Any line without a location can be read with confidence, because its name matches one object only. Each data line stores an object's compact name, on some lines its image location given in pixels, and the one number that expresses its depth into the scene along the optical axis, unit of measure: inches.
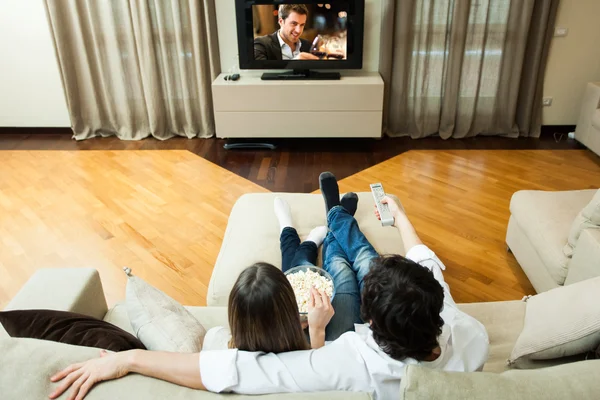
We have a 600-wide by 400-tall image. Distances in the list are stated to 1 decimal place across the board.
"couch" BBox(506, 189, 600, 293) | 82.0
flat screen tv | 157.5
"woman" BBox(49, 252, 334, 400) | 41.4
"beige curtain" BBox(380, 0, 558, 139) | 160.6
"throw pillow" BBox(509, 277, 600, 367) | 53.7
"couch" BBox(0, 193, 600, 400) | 37.1
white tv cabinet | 161.8
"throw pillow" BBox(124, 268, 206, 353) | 53.4
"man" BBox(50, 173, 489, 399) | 42.6
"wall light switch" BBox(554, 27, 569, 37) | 165.0
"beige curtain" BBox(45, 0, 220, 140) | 165.5
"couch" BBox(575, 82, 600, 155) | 157.0
